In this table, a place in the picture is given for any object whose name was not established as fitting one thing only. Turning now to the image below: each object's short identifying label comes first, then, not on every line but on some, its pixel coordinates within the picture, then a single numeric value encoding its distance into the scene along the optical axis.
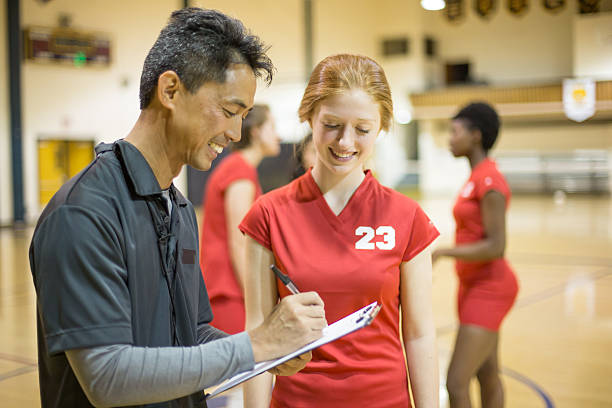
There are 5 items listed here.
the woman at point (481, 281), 3.01
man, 1.01
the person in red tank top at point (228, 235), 3.09
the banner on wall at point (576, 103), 17.77
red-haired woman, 1.63
